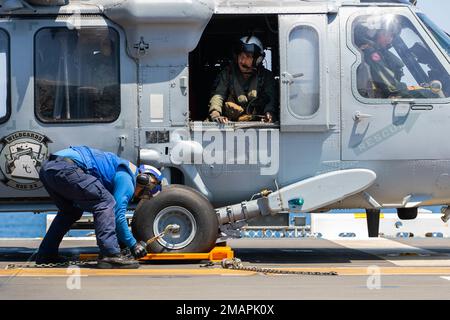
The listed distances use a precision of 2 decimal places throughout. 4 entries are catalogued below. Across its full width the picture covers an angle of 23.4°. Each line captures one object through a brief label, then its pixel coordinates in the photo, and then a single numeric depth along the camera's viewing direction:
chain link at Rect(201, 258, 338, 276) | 11.27
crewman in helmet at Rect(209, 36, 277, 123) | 13.05
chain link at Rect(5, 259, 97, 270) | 11.91
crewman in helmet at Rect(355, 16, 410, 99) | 12.73
